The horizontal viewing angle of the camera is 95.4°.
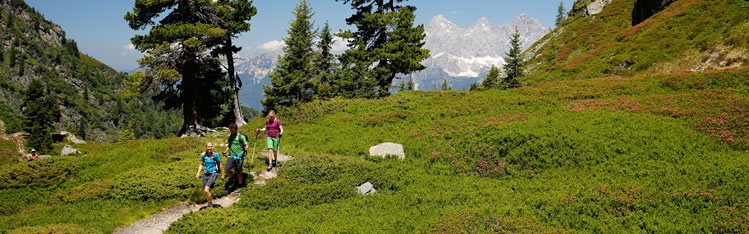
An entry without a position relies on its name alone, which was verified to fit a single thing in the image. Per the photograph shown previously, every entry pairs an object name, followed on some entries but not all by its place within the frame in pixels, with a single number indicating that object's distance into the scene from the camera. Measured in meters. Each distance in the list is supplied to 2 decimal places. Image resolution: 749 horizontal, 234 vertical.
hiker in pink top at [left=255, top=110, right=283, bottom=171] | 13.96
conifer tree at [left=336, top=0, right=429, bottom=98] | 30.95
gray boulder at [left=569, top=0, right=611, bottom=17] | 63.33
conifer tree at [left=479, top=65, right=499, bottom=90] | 39.47
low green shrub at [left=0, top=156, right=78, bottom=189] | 11.69
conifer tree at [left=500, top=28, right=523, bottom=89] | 35.88
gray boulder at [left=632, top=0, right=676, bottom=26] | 43.61
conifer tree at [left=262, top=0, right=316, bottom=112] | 33.22
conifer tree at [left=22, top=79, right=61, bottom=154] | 40.61
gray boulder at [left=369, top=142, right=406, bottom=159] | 16.66
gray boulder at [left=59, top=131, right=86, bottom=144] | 36.33
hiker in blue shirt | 10.41
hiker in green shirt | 11.65
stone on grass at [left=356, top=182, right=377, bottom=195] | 12.45
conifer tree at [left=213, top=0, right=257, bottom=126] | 24.16
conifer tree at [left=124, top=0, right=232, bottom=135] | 20.97
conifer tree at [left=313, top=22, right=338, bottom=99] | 35.20
